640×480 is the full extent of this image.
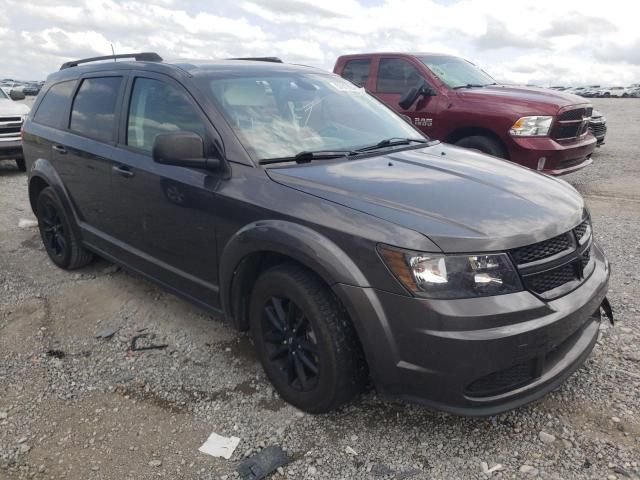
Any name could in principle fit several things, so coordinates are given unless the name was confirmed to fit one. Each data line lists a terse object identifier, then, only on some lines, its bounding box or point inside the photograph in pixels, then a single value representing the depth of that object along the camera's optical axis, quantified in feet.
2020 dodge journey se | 7.22
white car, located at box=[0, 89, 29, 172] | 31.24
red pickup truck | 20.92
